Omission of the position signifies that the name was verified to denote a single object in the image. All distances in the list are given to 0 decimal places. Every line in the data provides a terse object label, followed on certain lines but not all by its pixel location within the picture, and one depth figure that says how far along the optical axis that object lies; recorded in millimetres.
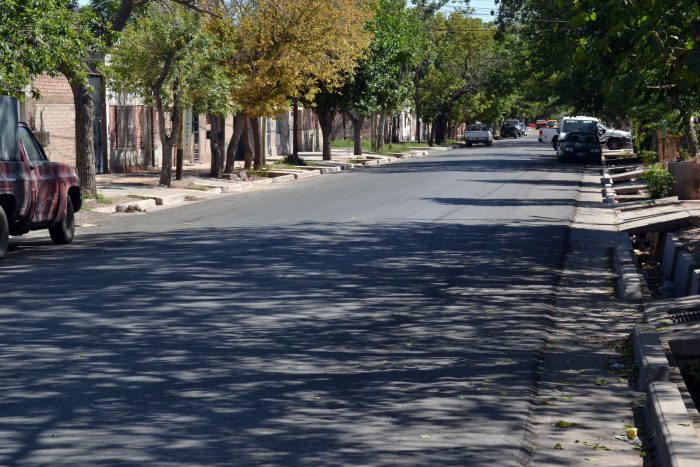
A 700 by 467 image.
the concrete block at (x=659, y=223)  19203
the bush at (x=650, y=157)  41406
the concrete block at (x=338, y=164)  48844
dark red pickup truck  15367
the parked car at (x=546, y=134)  79888
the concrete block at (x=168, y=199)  27172
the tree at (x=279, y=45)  36312
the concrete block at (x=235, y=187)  32938
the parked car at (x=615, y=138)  65875
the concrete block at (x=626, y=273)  12703
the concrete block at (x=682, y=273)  13312
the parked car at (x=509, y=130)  119625
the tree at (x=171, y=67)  30391
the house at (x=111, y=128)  34250
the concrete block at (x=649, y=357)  7869
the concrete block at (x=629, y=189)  31016
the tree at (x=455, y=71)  85062
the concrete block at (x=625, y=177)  36750
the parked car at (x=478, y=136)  85000
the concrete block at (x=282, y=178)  38438
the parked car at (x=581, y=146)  49719
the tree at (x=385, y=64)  50312
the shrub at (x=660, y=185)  27344
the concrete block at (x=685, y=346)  9070
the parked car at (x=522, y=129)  130362
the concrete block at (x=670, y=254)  15422
